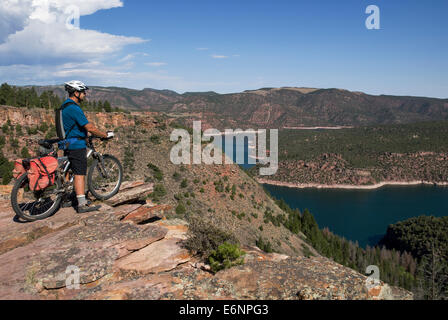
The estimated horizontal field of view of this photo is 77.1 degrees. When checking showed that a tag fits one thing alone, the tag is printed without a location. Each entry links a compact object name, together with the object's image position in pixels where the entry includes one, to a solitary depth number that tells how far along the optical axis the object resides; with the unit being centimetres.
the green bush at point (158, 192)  3975
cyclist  736
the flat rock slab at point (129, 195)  966
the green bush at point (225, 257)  641
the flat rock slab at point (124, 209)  898
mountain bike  737
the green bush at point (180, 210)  3634
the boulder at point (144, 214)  920
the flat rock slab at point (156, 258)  633
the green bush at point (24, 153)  3481
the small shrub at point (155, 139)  5059
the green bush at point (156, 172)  4400
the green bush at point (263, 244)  3901
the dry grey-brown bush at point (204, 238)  709
